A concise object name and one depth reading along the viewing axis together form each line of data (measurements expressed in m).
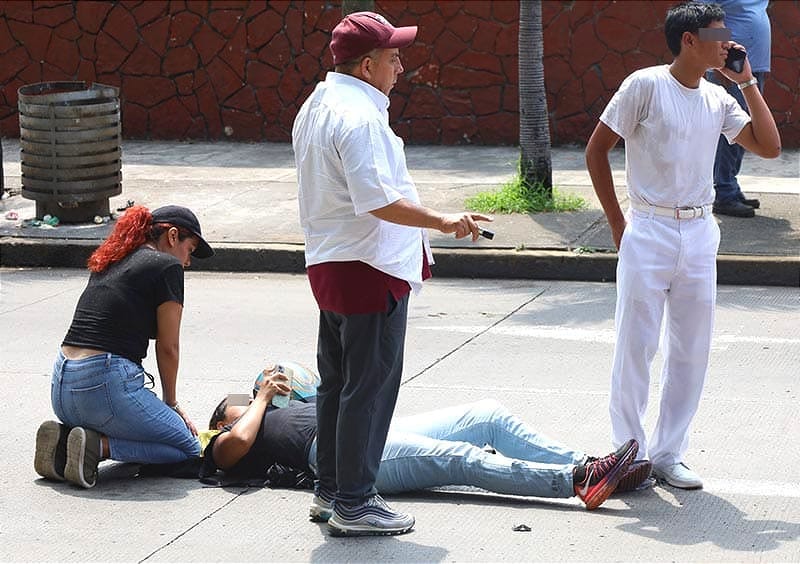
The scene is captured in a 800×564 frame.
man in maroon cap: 8.78
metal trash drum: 22.09
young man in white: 10.25
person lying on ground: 10.13
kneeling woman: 10.84
